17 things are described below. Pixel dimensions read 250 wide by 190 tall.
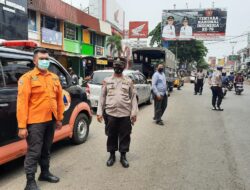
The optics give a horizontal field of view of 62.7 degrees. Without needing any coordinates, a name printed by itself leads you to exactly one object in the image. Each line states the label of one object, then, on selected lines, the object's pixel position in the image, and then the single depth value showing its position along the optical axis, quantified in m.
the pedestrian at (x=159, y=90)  5.79
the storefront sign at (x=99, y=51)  19.86
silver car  7.09
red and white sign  27.89
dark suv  2.79
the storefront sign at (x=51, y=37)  13.71
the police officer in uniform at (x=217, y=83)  7.67
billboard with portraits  22.75
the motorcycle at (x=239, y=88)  14.06
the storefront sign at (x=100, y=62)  18.25
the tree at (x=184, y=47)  31.84
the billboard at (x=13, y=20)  9.55
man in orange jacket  2.48
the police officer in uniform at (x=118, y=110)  3.29
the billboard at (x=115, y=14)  24.09
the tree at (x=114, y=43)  21.37
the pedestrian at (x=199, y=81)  12.84
